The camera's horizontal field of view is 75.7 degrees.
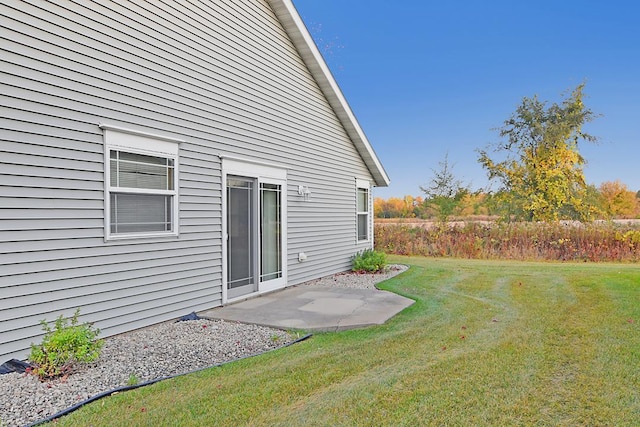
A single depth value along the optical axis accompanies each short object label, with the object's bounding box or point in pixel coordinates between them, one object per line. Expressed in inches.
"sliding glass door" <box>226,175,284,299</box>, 262.7
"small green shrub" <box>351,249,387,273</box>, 396.8
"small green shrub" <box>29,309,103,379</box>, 135.6
